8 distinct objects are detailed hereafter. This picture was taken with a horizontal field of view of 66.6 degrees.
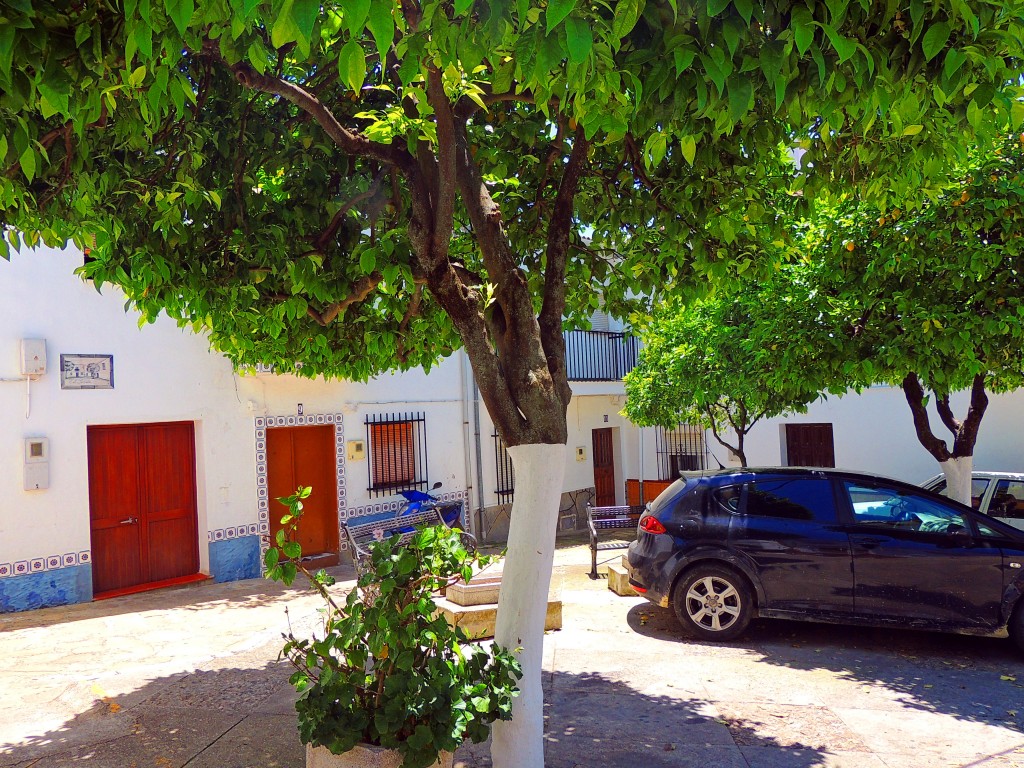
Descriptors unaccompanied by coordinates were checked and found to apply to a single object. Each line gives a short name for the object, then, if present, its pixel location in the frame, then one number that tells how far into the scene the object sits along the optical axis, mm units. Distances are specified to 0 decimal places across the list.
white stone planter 3504
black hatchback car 6559
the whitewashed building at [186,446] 8914
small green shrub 3518
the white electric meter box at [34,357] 8789
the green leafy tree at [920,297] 6598
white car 9766
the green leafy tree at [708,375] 8953
